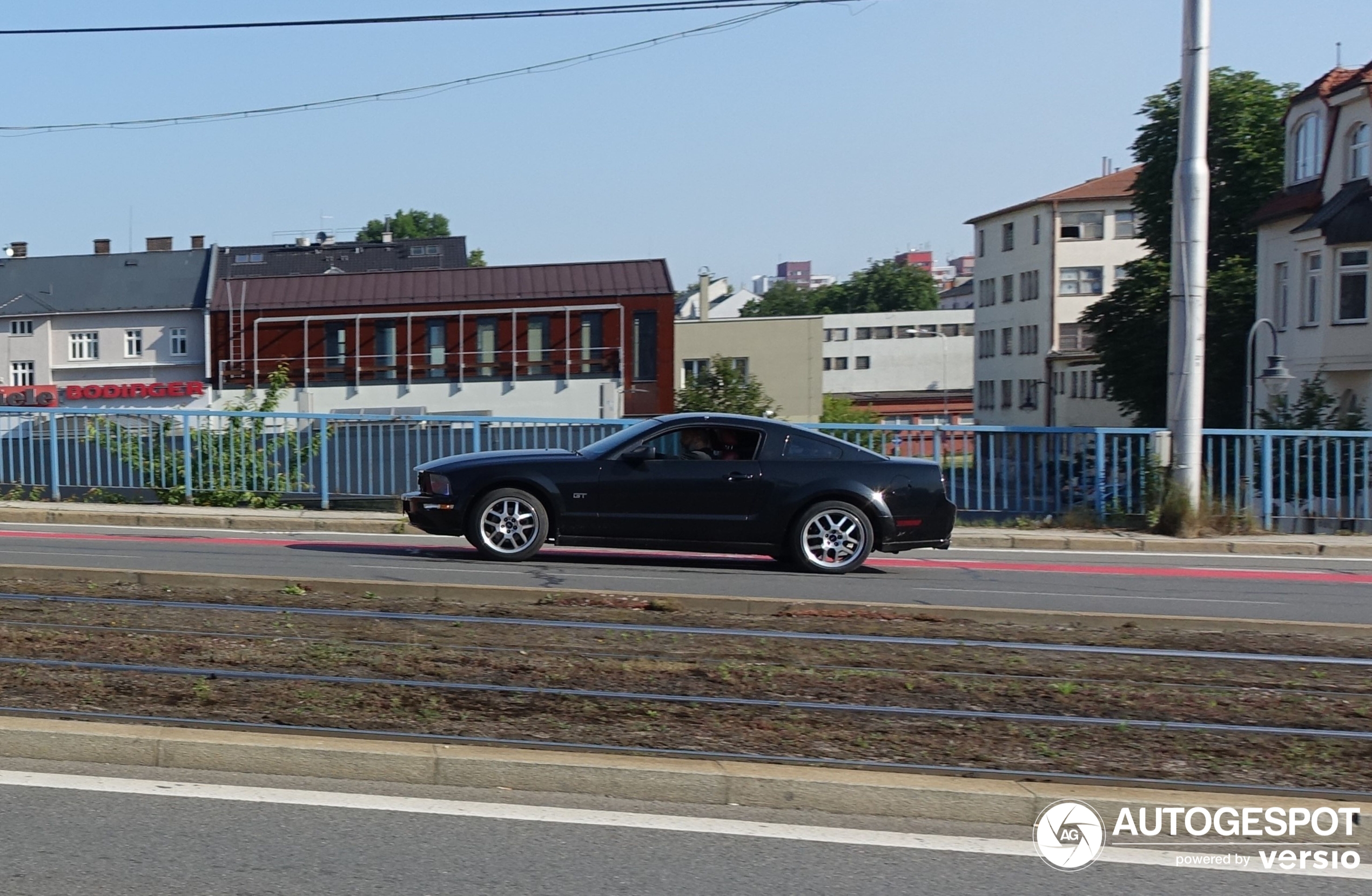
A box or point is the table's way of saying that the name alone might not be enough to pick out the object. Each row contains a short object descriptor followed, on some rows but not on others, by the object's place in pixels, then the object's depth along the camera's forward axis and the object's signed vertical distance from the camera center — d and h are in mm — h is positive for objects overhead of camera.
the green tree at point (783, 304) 156750 +11546
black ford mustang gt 12891 -829
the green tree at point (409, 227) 128125 +16611
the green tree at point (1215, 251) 46594 +5287
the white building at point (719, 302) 146500 +11285
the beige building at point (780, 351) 59562 +2347
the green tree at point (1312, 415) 22203 -125
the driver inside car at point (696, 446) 13109 -362
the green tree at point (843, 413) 86625 -388
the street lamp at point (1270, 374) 24344 +576
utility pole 17609 +1894
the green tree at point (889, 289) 141500 +11758
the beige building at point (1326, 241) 31531 +3821
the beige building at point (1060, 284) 75625 +6688
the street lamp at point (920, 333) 117756 +6146
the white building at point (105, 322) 65000 +3887
